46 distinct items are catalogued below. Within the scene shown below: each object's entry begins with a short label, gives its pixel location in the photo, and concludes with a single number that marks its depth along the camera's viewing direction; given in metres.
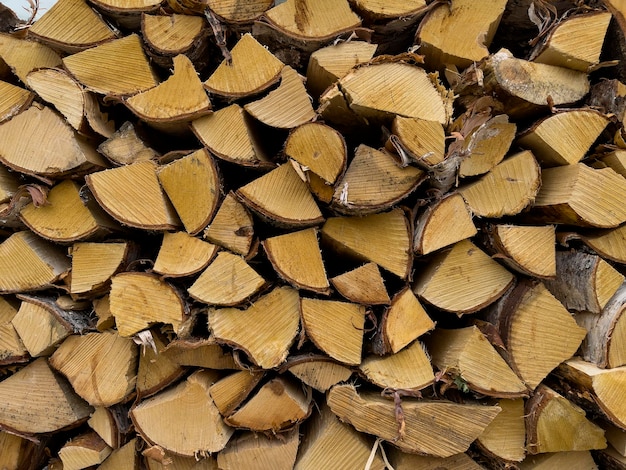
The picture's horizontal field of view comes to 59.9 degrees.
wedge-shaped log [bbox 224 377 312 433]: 1.44
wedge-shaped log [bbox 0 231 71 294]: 1.56
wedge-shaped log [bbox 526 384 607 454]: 1.49
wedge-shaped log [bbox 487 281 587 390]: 1.48
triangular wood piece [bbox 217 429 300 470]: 1.46
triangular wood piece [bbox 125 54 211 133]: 1.47
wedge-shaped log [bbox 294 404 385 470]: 1.45
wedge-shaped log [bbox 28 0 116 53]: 1.56
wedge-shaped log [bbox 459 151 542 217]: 1.49
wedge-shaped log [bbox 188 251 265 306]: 1.40
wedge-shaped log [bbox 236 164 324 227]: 1.42
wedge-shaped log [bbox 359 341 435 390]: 1.41
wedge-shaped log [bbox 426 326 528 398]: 1.43
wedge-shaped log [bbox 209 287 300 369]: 1.40
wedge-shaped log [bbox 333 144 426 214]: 1.39
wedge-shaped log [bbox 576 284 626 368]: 1.50
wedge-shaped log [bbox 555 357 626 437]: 1.44
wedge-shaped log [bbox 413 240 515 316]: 1.46
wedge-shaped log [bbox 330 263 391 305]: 1.42
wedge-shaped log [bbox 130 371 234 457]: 1.45
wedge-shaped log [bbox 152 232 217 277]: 1.42
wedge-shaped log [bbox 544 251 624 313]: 1.50
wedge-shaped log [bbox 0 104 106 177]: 1.52
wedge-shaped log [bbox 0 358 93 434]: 1.56
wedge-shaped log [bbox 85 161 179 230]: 1.46
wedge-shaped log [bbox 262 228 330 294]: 1.41
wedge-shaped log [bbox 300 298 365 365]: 1.39
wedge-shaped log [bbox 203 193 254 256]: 1.44
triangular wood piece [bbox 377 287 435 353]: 1.41
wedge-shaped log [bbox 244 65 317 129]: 1.45
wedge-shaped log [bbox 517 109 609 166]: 1.52
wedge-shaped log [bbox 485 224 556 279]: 1.46
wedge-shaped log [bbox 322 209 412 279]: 1.44
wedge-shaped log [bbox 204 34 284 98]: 1.48
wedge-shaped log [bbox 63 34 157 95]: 1.53
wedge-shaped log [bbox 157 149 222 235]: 1.45
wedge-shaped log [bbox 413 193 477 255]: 1.43
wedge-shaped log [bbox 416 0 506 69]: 1.55
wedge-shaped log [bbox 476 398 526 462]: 1.51
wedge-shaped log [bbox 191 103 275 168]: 1.45
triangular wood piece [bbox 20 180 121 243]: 1.52
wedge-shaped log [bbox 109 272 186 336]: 1.42
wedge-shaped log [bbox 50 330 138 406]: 1.52
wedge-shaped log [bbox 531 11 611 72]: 1.54
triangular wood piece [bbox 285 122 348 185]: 1.40
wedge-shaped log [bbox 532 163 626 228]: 1.50
